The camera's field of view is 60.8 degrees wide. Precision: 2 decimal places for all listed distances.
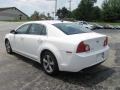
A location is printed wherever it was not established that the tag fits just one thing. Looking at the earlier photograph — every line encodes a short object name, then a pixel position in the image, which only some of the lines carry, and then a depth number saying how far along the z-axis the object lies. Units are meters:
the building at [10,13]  39.54
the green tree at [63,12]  46.94
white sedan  2.59
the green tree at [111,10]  42.35
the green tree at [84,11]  42.52
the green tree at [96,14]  42.85
